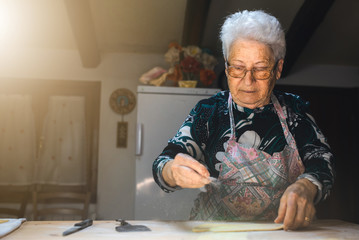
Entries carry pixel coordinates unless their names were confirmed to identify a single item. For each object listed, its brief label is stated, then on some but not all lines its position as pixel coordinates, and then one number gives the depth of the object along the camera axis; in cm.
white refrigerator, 185
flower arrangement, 206
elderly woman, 95
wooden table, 66
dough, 71
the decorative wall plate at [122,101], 265
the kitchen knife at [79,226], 68
